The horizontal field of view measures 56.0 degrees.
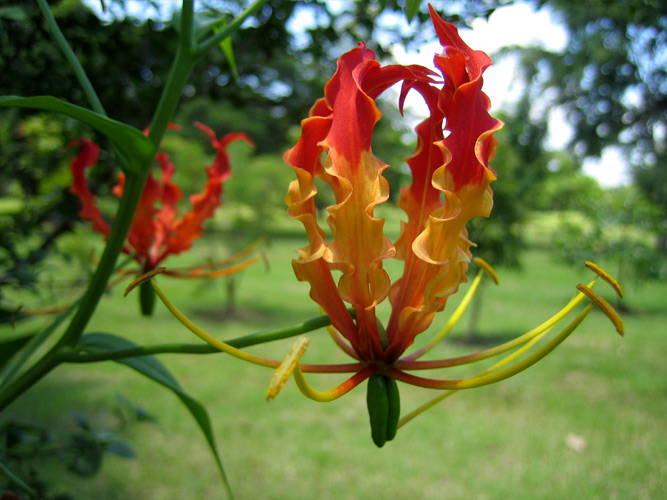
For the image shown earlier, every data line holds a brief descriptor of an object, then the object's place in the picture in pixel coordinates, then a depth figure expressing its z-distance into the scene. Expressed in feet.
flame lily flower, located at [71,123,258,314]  0.71
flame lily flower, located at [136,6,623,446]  0.35
